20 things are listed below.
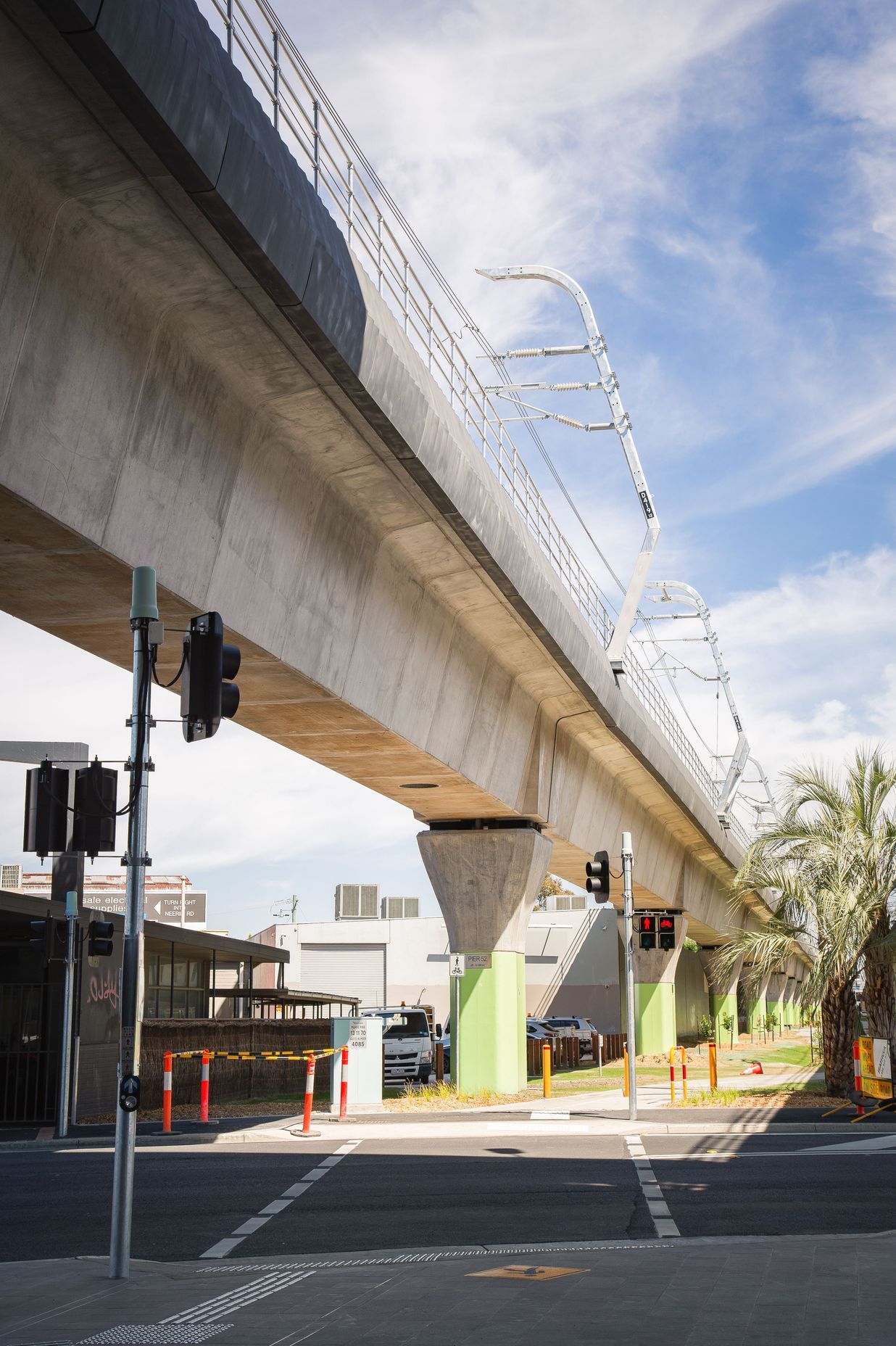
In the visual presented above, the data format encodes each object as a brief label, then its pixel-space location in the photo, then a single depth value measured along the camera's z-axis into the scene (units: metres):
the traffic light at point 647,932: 22.88
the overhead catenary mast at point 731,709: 43.16
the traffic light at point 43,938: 18.12
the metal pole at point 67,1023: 21.06
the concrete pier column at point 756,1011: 71.56
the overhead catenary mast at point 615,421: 25.61
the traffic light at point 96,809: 10.50
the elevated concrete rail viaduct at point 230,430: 9.16
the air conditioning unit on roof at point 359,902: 74.38
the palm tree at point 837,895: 25.03
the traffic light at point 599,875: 23.20
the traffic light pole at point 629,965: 22.22
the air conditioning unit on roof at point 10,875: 95.88
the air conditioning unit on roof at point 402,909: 72.44
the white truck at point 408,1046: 33.38
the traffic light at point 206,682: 9.21
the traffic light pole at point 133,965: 8.83
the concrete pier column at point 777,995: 84.12
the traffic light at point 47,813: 10.55
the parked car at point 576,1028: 42.09
